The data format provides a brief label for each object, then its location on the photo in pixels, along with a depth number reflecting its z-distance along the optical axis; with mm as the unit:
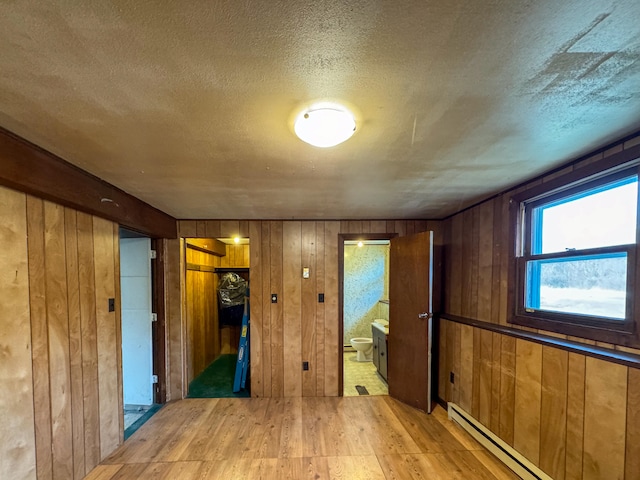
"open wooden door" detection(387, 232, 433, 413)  3031
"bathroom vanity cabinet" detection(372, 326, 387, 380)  4055
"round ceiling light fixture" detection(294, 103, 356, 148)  1182
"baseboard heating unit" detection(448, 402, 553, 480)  1986
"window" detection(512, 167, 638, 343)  1565
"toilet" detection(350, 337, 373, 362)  4855
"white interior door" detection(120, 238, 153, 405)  3379
